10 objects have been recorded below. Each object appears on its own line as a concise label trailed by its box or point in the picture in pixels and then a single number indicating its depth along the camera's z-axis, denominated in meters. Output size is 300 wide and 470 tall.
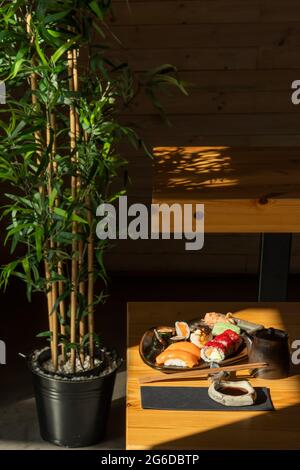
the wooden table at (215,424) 1.71
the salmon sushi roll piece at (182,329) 2.22
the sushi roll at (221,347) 2.07
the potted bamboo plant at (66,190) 2.19
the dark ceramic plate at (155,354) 2.04
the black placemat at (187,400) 1.85
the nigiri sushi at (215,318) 2.30
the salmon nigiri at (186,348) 2.11
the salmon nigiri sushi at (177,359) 2.05
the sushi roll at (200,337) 2.18
